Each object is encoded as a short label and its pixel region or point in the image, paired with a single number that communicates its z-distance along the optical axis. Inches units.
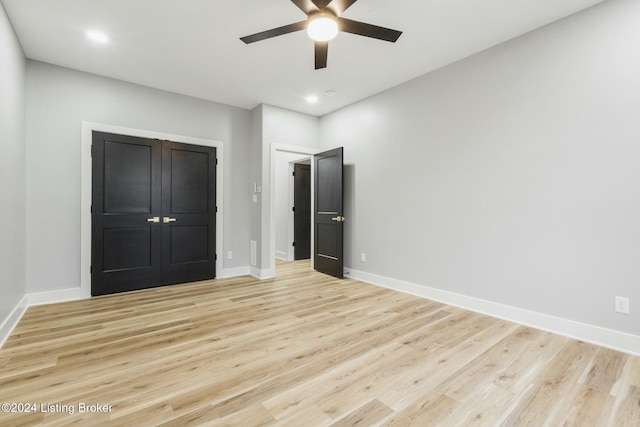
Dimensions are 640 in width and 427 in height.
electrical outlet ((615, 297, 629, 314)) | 91.6
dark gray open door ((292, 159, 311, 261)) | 255.6
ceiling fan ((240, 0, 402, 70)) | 86.7
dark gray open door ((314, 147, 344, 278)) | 186.5
